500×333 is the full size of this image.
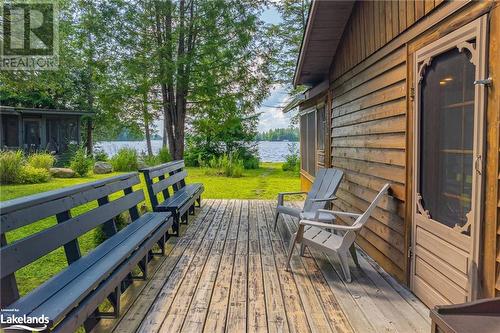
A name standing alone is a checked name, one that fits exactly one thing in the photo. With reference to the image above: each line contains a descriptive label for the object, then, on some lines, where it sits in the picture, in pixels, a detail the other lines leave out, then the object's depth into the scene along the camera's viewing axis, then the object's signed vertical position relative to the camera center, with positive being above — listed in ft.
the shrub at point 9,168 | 32.54 -1.67
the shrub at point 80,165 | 42.52 -1.82
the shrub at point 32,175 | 33.58 -2.41
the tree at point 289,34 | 48.96 +15.64
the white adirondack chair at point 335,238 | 10.22 -2.81
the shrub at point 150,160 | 44.98 -1.37
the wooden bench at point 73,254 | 5.50 -2.36
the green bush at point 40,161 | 38.59 -1.22
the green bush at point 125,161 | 46.88 -1.51
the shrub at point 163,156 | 44.29 -0.84
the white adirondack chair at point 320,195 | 13.77 -1.94
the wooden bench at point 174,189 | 14.13 -2.09
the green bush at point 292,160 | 53.54 -1.74
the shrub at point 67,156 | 54.18 -0.97
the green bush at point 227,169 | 43.73 -2.45
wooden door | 6.79 -0.39
